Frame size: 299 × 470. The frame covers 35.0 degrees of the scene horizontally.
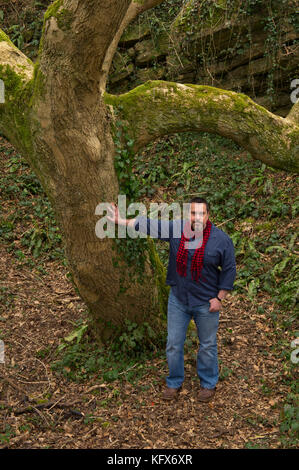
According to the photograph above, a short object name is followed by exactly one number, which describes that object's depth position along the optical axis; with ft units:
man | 15.99
